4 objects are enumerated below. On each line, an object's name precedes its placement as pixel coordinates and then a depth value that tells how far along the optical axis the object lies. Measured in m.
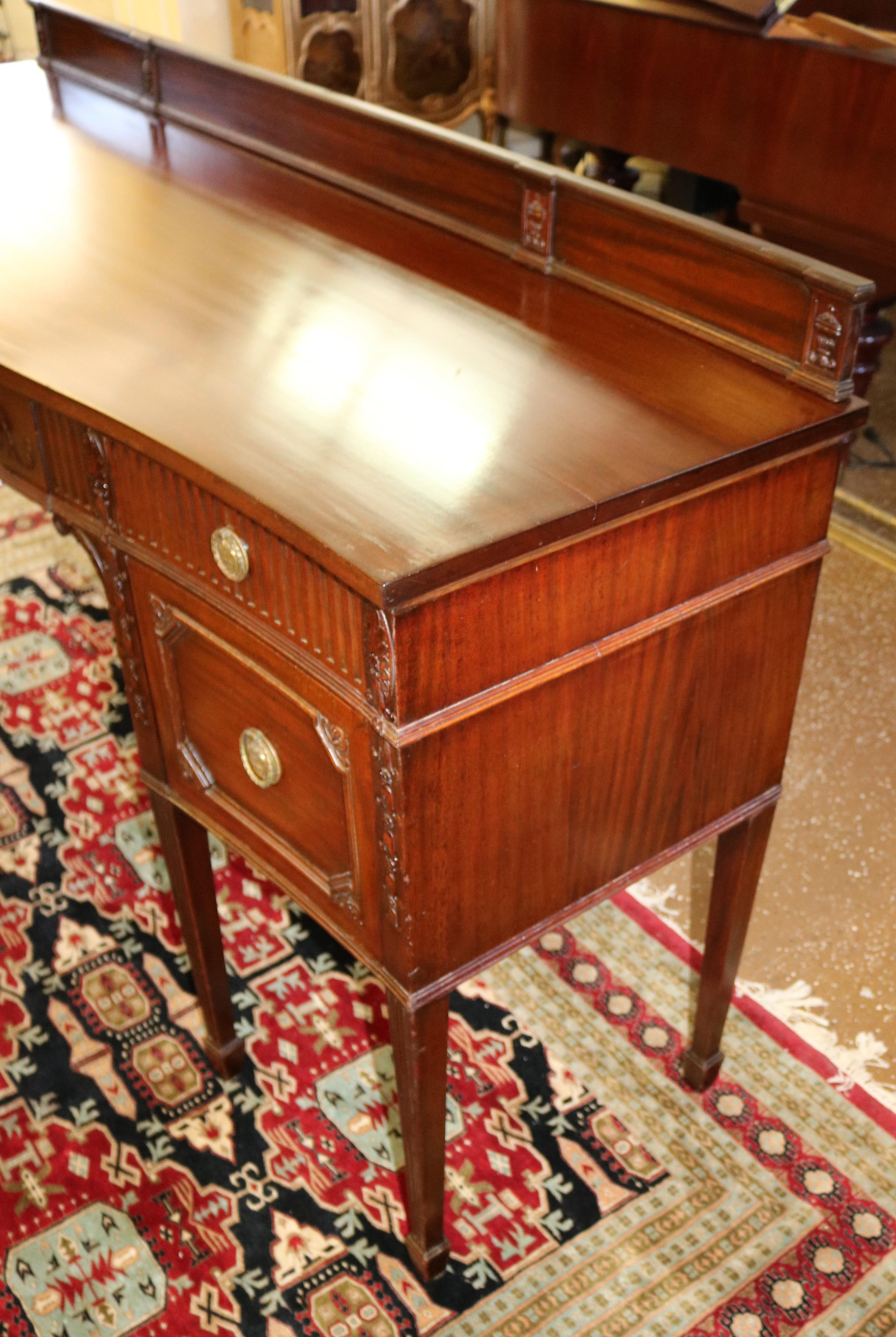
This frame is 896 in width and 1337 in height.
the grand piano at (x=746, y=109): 2.78
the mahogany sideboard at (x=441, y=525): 1.22
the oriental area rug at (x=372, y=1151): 1.72
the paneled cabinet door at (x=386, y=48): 4.71
